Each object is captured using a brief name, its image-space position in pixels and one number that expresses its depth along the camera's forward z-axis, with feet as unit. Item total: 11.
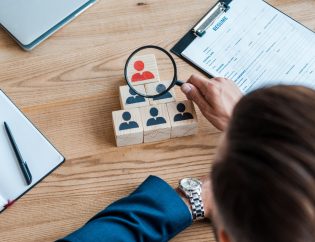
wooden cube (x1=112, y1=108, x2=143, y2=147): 3.22
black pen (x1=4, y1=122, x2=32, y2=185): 3.18
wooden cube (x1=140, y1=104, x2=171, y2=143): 3.25
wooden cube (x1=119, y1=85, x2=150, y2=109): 3.33
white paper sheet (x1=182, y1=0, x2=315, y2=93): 3.60
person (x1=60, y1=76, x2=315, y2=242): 1.87
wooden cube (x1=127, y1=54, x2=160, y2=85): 3.42
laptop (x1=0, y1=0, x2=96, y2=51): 3.61
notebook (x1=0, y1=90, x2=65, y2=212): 3.18
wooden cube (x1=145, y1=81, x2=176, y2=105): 3.35
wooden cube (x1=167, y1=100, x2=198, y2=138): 3.28
